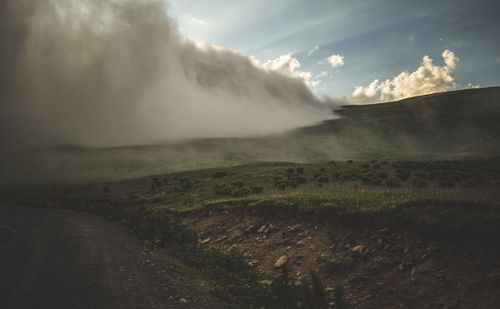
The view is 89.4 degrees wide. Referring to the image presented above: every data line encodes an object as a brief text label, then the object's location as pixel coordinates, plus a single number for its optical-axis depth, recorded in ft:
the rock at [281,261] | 43.88
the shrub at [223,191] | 109.14
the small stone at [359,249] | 38.58
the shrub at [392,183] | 85.95
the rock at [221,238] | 60.26
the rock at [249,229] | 60.03
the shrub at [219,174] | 173.19
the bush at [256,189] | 100.98
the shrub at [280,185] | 100.73
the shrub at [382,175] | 116.08
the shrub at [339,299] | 23.97
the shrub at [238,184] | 127.10
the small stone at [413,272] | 31.17
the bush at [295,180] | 107.33
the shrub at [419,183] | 84.35
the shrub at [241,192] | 98.83
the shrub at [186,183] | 147.62
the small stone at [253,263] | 45.98
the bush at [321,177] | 115.55
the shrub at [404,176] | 107.92
